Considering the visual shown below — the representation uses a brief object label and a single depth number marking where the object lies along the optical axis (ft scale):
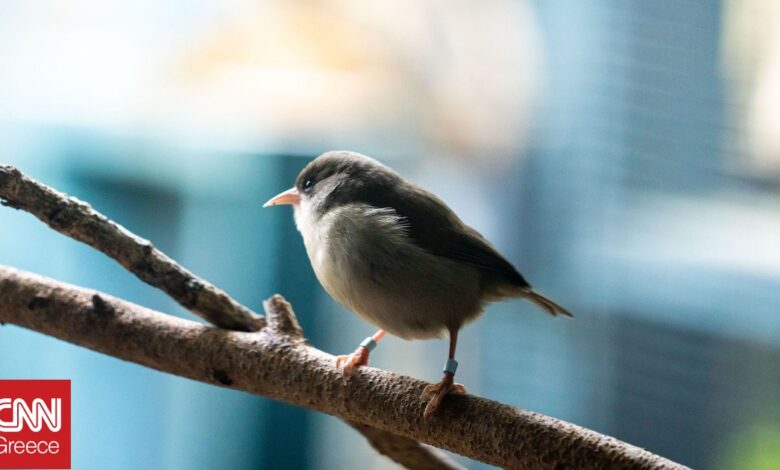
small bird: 8.49
